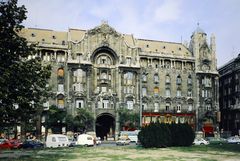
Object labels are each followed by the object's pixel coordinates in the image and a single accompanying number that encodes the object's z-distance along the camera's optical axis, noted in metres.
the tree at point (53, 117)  62.28
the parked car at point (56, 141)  42.96
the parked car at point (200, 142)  49.44
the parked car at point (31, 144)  43.16
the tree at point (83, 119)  63.66
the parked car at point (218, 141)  50.64
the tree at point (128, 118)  65.81
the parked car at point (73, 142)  47.91
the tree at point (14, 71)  23.78
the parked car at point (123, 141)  49.09
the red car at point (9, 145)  43.56
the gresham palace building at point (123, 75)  67.81
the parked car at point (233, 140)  49.89
